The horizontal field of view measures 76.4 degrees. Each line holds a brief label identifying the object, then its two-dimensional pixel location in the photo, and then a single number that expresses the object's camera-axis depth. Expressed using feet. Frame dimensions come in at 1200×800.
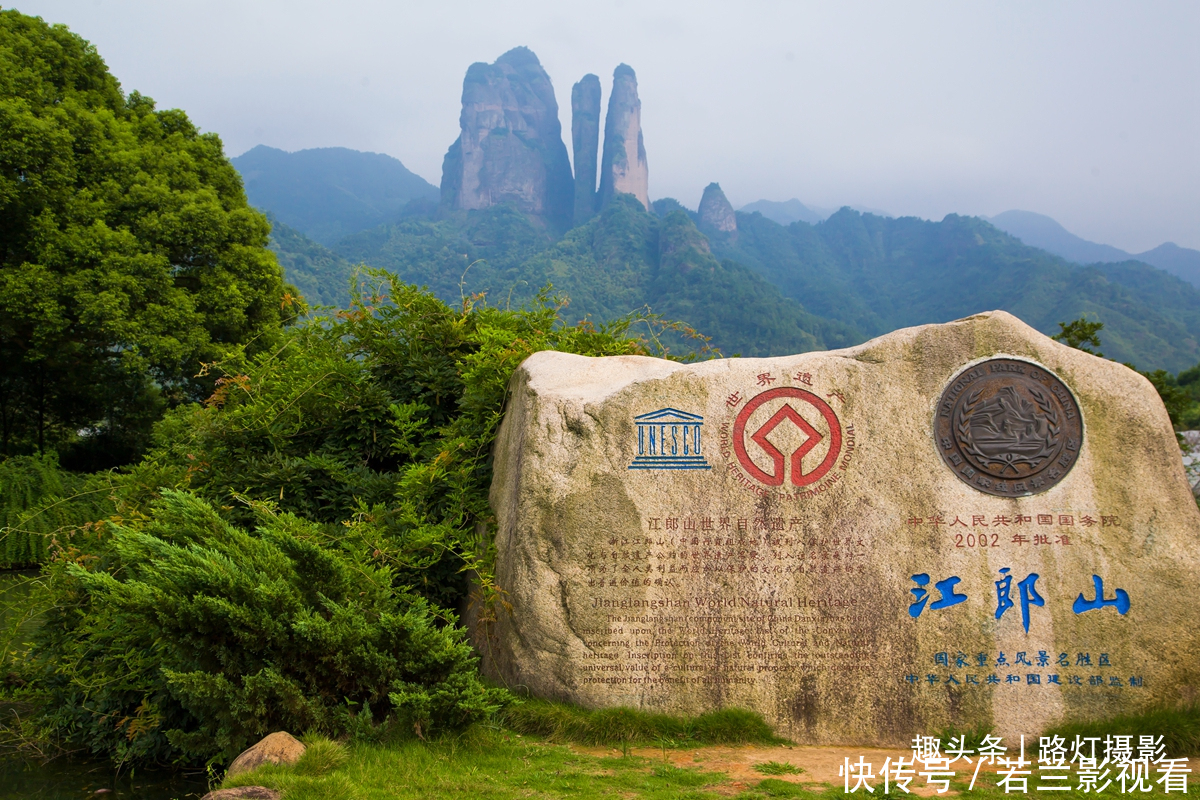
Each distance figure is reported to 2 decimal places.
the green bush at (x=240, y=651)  12.03
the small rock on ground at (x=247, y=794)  10.41
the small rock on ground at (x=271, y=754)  11.30
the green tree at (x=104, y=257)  33.01
